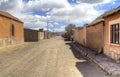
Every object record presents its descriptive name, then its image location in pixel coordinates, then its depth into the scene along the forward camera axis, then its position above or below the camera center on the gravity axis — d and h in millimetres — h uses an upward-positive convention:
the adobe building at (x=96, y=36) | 7962 +13
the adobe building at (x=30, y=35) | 25339 +491
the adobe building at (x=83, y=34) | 13257 +356
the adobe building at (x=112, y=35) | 5901 +80
